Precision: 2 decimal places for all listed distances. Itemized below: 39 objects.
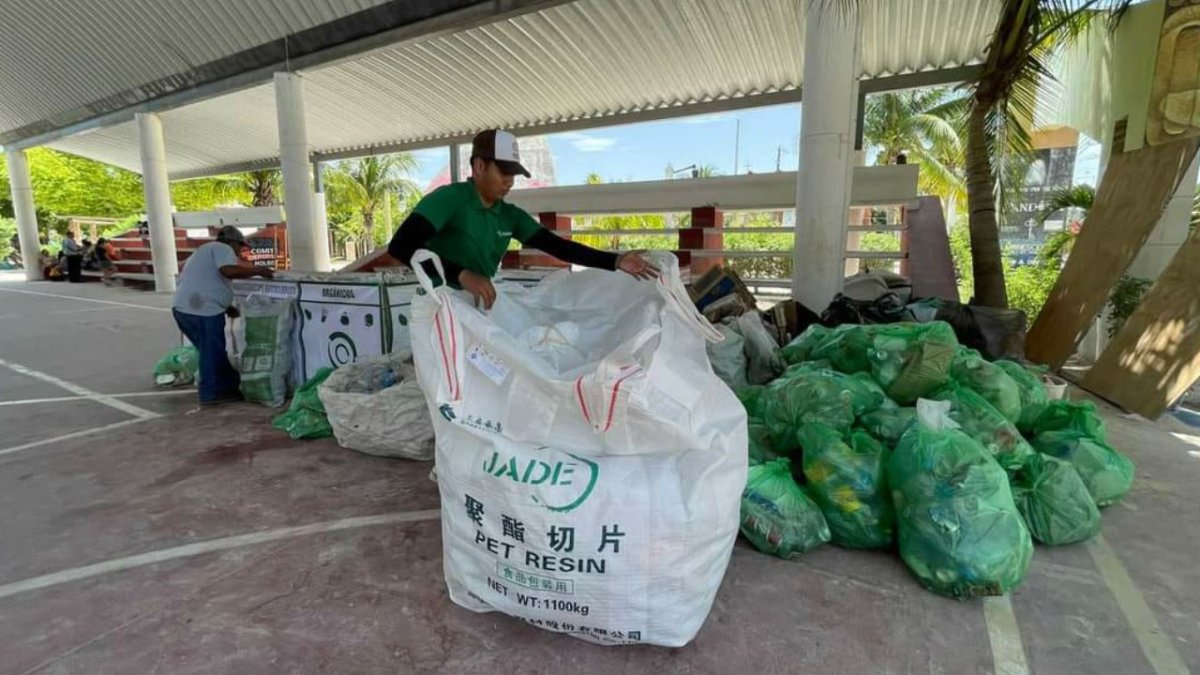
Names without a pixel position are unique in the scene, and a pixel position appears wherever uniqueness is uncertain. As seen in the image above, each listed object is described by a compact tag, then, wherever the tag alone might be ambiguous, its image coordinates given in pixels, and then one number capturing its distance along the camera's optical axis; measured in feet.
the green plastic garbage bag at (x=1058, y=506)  7.52
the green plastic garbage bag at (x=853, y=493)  7.39
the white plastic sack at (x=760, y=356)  12.52
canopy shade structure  26.14
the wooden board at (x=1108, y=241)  15.29
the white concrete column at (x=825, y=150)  16.63
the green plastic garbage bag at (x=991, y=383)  9.20
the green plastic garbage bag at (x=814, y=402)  8.45
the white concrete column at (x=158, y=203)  42.93
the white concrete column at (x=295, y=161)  31.99
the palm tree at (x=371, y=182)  90.74
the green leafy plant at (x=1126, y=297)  16.56
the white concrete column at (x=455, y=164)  44.42
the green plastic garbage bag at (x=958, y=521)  6.40
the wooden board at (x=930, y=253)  18.81
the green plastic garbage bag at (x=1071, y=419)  8.94
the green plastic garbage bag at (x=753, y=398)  9.71
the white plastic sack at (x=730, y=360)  11.81
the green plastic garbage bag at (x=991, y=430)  8.05
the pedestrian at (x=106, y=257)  54.19
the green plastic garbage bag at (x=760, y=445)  8.71
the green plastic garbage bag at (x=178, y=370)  16.44
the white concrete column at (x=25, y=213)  57.98
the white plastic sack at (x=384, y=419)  10.43
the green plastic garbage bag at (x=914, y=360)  9.22
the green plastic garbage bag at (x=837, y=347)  10.53
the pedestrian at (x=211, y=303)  14.03
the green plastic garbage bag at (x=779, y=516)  7.30
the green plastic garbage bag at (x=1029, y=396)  9.66
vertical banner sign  15.08
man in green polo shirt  7.39
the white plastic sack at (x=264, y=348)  14.01
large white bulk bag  5.20
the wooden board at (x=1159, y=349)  12.75
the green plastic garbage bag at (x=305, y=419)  11.87
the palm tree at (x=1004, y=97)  15.23
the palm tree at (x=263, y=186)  90.84
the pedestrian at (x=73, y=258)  57.26
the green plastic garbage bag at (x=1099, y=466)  8.30
